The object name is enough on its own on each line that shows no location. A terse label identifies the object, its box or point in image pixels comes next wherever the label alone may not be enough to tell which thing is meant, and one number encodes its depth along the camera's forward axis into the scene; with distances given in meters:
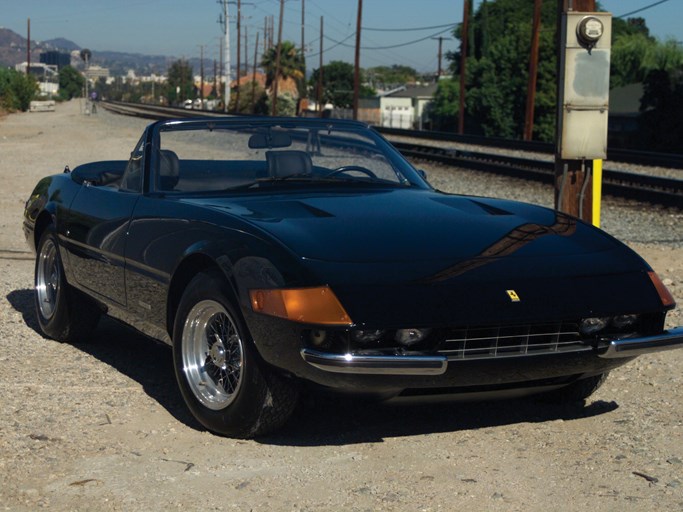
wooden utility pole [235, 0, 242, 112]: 89.16
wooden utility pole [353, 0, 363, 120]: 51.96
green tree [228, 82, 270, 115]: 90.05
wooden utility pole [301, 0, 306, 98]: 83.41
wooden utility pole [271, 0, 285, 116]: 75.00
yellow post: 8.76
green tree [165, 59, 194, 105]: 175.43
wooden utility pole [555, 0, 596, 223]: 8.76
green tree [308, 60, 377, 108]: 134.94
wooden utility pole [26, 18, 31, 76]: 95.19
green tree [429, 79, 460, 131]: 79.51
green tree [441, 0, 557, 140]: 62.66
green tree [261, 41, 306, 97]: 108.06
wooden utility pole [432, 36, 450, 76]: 109.53
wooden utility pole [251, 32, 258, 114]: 86.69
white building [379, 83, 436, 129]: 121.31
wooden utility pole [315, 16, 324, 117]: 67.04
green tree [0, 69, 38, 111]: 71.75
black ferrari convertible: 4.05
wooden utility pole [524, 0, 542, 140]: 38.57
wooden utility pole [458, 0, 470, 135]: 47.97
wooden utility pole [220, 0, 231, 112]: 94.70
